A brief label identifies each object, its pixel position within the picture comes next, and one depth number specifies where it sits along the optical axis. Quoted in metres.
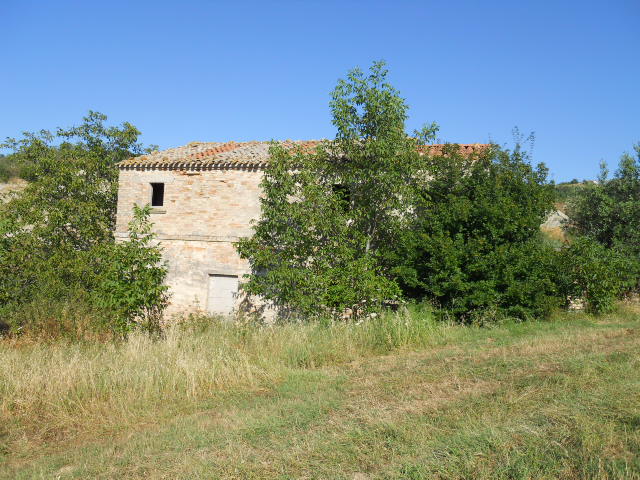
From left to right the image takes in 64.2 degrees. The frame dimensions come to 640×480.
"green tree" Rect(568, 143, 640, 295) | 14.59
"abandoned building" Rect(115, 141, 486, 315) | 14.67
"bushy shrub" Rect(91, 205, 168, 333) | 13.08
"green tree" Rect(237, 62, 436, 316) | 12.12
